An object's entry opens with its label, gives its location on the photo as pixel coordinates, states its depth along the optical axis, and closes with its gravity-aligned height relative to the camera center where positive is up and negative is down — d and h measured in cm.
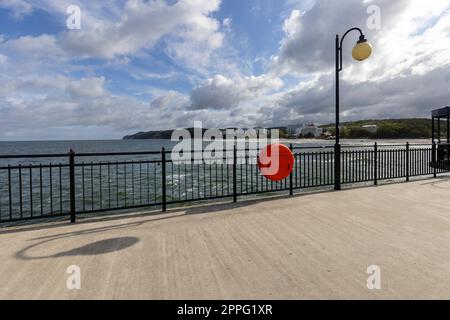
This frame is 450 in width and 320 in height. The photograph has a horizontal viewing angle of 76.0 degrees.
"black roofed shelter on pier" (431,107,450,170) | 1184 +20
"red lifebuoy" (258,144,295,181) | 701 -17
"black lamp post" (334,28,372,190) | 767 +263
